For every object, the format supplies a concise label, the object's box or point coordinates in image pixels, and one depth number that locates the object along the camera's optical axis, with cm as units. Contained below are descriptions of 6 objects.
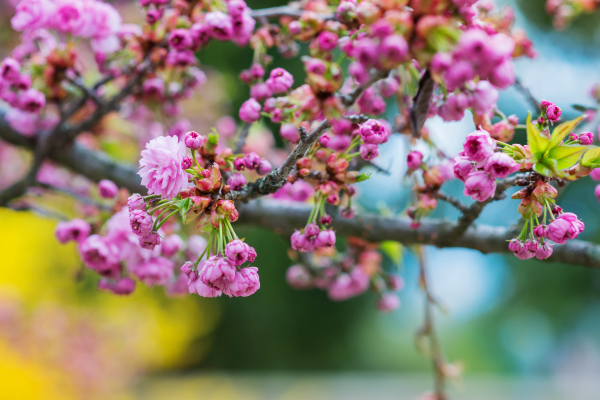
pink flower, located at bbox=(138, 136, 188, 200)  142
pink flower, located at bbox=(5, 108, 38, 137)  171
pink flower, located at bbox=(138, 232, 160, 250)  144
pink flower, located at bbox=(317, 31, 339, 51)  154
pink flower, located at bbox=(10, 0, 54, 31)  161
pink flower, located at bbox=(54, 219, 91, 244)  163
